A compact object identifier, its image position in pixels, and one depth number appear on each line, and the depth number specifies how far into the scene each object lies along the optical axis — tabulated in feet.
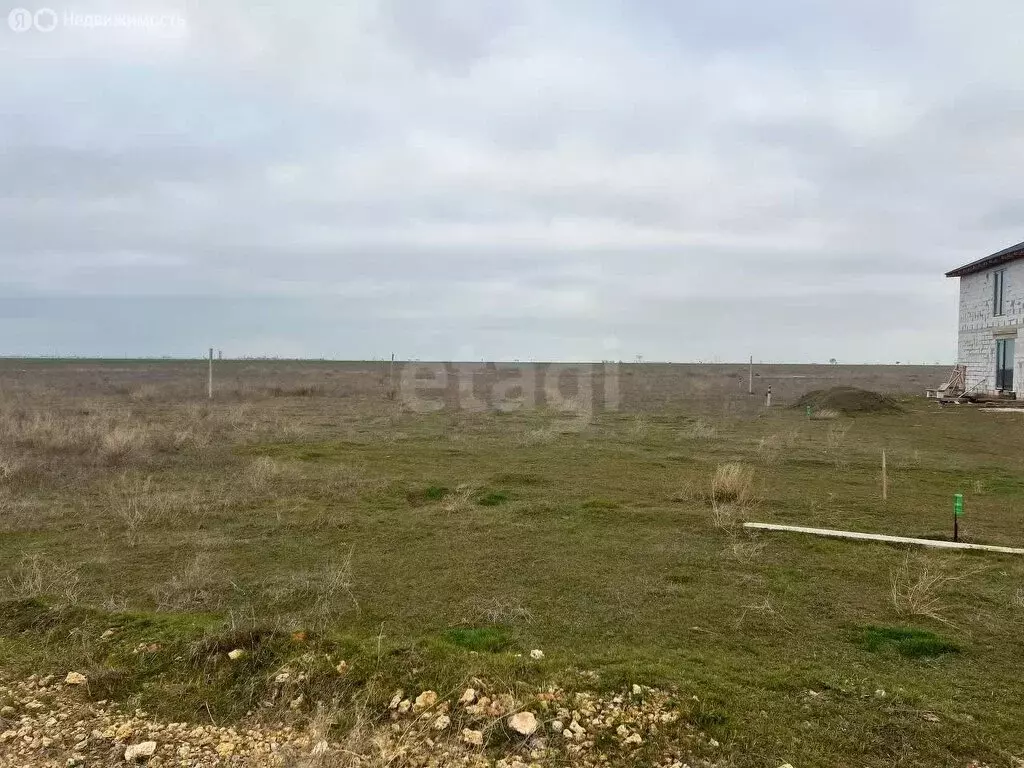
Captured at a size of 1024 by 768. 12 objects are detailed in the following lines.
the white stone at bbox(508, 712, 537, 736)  11.85
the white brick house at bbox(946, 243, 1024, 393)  74.54
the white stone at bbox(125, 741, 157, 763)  11.39
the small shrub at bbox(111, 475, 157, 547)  25.88
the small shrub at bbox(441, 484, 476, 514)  29.45
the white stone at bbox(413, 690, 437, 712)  12.78
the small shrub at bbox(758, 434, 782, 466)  42.83
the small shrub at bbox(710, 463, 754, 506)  30.72
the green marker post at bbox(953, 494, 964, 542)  23.12
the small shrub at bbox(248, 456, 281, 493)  33.62
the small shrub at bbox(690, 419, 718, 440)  54.54
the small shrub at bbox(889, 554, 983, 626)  17.67
